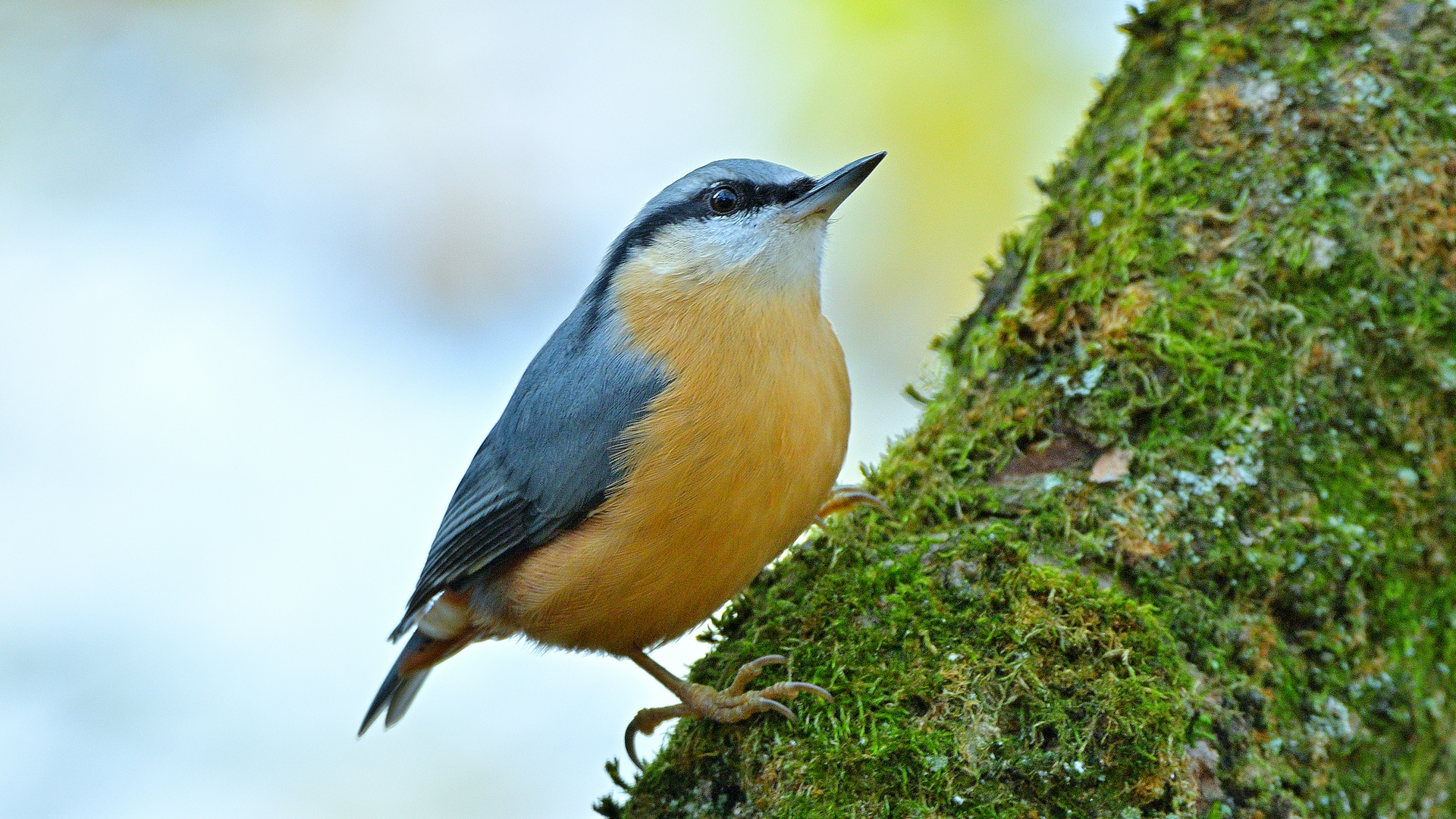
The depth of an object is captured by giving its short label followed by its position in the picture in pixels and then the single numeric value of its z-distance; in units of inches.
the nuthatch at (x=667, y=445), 192.7
